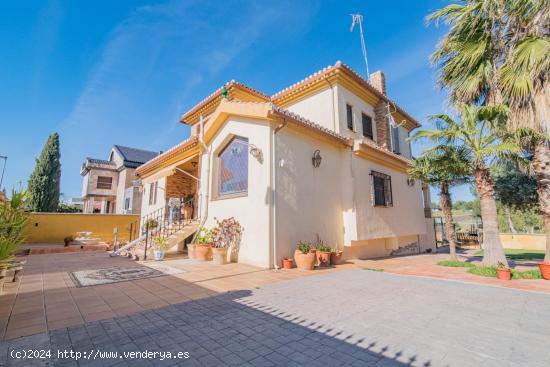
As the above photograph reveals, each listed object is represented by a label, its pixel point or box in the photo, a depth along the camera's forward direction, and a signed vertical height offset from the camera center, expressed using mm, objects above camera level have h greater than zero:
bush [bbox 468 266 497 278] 8914 -1884
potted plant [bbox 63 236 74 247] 18522 -1354
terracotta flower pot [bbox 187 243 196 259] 11727 -1376
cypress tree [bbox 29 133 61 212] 28941 +5549
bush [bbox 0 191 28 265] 5022 +208
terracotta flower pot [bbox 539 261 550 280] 8242 -1679
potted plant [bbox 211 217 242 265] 10164 -688
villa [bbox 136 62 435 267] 9992 +2714
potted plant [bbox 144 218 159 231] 15881 -72
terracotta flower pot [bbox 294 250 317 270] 9312 -1468
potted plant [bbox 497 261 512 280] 8252 -1795
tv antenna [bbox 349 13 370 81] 19188 +15825
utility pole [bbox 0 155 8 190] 22147 +6049
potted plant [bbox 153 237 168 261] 11375 -1171
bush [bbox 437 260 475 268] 10883 -1987
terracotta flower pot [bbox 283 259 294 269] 9445 -1637
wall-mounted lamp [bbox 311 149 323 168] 11359 +2976
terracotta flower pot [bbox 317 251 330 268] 10281 -1532
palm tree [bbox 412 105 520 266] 9250 +3017
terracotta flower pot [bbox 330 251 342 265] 10776 -1585
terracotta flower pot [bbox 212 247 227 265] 10133 -1405
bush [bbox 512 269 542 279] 8508 -1919
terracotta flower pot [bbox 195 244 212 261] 11164 -1372
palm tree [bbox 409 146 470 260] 10242 +2404
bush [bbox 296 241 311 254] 9492 -998
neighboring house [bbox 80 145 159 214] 35875 +6844
